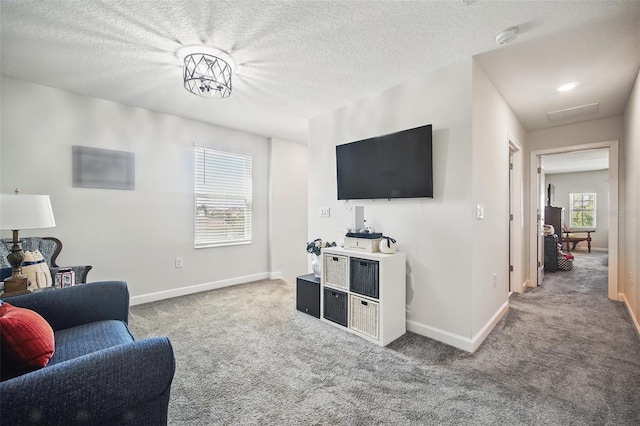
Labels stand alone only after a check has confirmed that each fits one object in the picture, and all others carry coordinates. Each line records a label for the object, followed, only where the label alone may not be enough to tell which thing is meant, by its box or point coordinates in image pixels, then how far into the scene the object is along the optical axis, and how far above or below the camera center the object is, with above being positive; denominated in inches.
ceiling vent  132.0 +47.6
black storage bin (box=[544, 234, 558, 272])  207.5 -30.6
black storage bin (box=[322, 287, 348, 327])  107.3 -36.4
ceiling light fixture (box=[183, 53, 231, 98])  90.1 +45.0
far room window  343.0 +0.9
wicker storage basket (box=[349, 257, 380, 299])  97.1 -23.1
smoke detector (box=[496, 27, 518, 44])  77.9 +48.7
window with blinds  160.6 +8.1
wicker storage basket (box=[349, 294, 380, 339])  96.7 -36.6
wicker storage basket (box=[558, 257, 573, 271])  211.6 -39.3
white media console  95.9 -29.3
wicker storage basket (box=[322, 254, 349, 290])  107.8 -22.7
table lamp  66.6 -1.6
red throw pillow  42.8 -19.9
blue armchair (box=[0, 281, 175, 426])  34.1 -23.5
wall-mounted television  100.3 +17.4
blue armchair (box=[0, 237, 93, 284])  94.3 -13.3
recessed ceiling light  109.6 +48.6
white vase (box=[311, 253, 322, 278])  125.2 -24.4
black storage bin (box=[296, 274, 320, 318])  118.7 -35.5
